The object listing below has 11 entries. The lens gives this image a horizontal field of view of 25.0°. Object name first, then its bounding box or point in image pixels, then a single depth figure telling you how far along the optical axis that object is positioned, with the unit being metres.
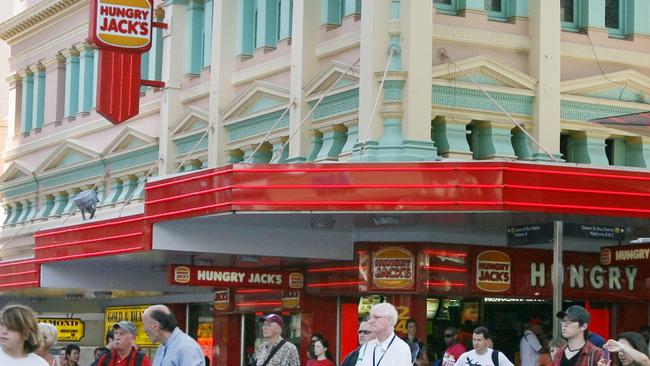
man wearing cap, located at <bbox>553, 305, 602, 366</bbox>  13.53
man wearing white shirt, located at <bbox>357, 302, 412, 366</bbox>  13.04
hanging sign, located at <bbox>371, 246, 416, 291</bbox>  26.53
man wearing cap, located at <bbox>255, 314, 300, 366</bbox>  18.48
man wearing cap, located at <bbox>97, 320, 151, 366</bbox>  15.12
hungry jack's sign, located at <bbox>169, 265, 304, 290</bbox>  27.17
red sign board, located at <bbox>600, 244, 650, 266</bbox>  23.48
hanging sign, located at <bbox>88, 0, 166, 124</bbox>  32.31
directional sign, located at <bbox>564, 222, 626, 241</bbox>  23.53
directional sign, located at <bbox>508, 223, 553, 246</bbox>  23.50
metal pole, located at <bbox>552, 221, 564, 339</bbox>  20.70
